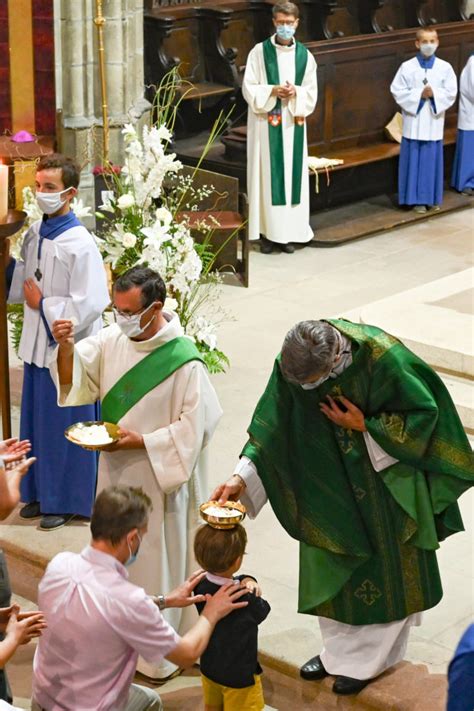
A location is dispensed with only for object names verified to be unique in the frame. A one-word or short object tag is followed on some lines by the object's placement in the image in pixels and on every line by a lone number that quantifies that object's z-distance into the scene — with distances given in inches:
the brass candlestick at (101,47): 673.9
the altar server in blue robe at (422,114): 857.2
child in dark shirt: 296.4
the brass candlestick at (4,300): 403.2
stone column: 741.5
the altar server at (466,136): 908.4
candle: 393.9
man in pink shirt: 266.2
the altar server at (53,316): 419.8
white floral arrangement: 463.6
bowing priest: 316.8
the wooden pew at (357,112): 853.3
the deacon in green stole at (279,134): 758.0
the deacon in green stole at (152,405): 344.6
